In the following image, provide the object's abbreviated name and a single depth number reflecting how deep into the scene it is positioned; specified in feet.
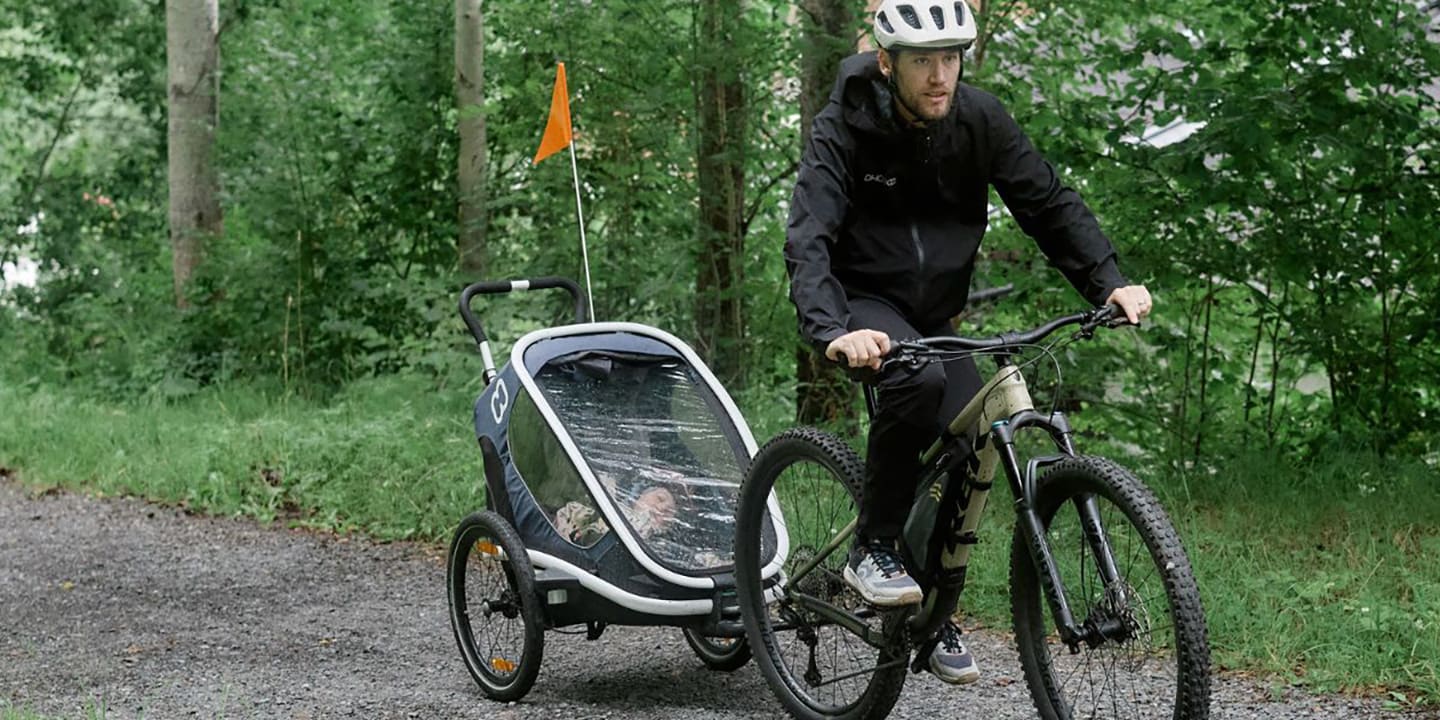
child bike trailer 16.97
